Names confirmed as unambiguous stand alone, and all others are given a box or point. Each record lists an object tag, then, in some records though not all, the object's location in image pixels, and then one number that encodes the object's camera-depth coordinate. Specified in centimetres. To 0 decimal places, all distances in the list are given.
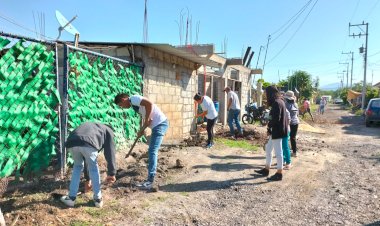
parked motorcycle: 1661
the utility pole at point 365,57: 3385
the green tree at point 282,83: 4053
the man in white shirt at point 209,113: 898
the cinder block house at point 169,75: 777
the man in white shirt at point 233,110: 1084
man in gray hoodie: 402
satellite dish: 604
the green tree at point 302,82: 5075
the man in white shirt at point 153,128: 502
